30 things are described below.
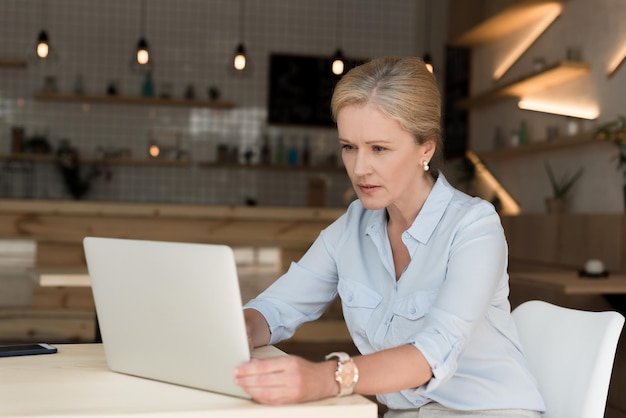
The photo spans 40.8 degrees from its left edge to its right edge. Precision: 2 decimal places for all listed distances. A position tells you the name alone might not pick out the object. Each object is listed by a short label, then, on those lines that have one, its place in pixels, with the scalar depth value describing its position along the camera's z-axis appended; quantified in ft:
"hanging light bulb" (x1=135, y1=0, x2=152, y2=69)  20.44
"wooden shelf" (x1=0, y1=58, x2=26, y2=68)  23.43
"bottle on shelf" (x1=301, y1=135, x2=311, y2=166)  25.35
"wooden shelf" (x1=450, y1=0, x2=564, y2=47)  18.93
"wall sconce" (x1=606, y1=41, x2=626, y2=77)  15.84
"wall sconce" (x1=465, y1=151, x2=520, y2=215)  21.33
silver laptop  3.41
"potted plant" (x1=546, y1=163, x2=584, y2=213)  17.52
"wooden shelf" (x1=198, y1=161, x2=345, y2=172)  24.71
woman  4.42
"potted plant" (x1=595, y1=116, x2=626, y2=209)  14.27
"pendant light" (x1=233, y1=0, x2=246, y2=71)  20.94
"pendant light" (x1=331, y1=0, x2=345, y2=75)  19.62
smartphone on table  4.58
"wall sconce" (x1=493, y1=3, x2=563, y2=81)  19.21
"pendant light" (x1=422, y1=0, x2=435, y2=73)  25.30
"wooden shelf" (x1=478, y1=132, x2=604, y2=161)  16.49
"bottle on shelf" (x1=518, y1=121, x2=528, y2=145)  19.77
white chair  4.84
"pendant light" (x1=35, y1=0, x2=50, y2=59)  19.67
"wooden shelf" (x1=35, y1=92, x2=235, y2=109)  23.98
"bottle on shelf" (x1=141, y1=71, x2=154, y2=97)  24.56
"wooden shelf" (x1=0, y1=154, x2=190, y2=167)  23.54
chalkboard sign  25.62
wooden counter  17.72
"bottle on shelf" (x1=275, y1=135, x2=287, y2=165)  25.17
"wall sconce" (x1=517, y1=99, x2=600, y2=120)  17.10
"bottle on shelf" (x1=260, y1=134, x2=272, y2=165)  24.99
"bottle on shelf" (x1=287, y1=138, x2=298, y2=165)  25.26
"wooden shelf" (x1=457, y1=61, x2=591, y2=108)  17.22
